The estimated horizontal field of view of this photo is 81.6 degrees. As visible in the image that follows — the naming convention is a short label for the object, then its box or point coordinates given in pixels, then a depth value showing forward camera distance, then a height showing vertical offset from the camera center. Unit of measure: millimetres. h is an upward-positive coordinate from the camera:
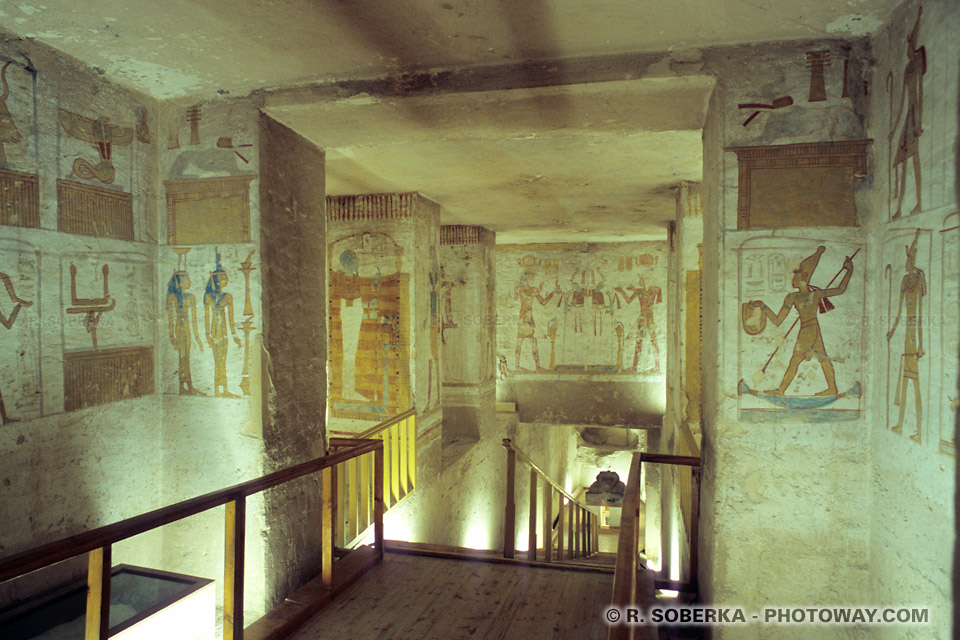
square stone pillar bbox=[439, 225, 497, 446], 8156 -325
